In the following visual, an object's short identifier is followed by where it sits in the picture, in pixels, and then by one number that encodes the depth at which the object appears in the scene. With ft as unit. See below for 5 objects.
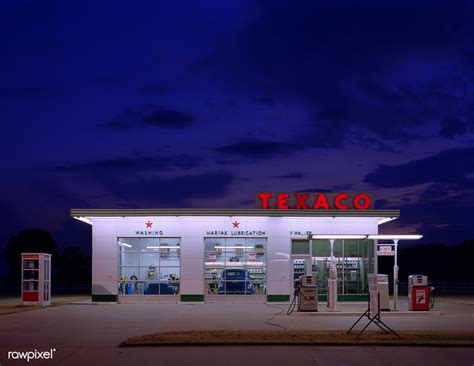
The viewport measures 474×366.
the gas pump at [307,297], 79.66
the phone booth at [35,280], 94.99
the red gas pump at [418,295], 82.07
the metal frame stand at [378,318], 53.27
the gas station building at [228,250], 104.42
